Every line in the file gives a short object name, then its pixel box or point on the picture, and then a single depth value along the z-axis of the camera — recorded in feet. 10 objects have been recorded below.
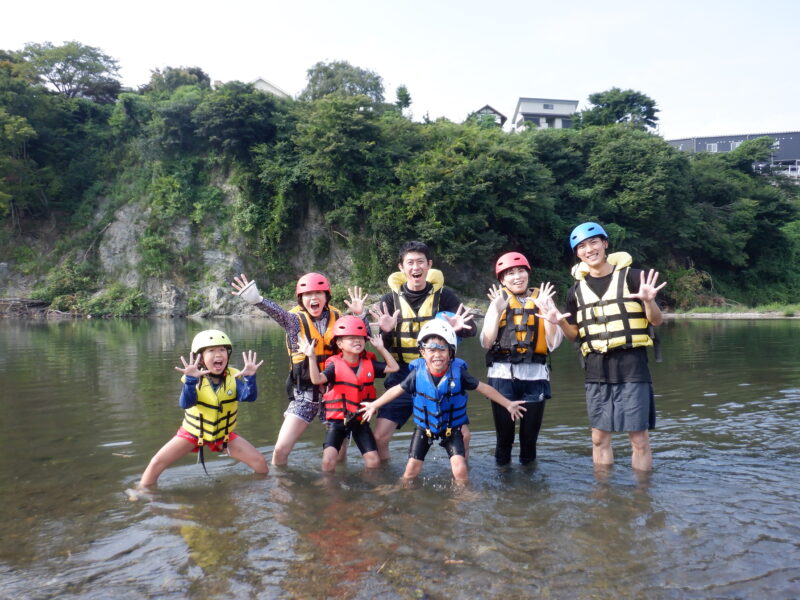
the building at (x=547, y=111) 191.62
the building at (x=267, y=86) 173.47
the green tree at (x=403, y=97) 156.66
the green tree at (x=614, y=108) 148.77
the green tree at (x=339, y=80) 152.15
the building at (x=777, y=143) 212.23
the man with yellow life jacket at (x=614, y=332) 14.82
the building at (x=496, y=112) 187.62
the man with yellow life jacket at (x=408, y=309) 16.62
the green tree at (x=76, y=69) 129.80
